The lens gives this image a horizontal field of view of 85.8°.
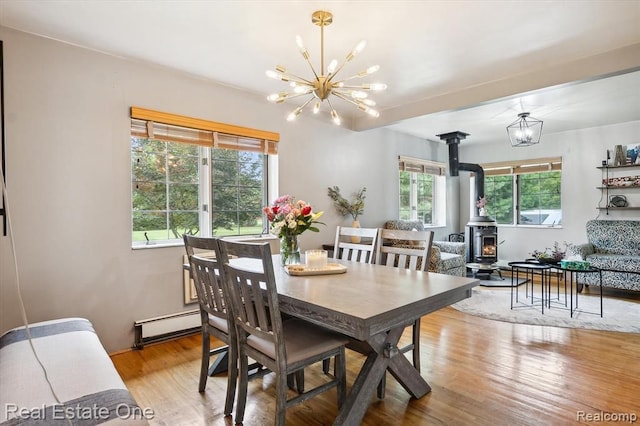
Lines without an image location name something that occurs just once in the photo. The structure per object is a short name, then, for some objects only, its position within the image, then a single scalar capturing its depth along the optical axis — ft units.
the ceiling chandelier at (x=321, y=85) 7.04
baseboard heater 9.48
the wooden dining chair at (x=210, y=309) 6.23
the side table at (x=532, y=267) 12.75
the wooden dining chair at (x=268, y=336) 5.09
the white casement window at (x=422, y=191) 19.31
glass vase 7.61
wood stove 18.54
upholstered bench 4.00
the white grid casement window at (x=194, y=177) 10.07
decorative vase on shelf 13.99
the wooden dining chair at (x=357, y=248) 8.80
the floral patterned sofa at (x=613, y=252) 14.10
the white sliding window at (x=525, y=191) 19.35
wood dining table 4.60
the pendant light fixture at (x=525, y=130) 14.28
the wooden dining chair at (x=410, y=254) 7.52
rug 11.16
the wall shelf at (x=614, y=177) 16.67
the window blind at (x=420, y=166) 18.86
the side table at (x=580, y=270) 11.98
